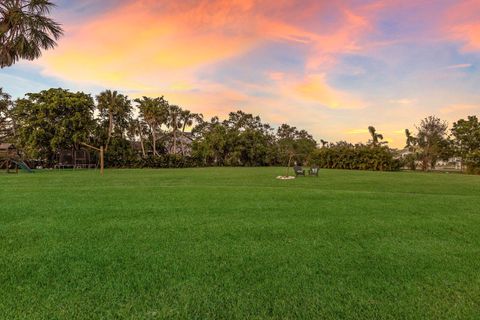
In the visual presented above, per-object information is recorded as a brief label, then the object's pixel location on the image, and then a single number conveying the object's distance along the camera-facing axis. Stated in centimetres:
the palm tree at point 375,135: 4278
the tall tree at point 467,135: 3269
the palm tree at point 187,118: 4025
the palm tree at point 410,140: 4203
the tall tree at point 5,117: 3419
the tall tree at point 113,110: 3350
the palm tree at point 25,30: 708
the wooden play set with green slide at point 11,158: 2229
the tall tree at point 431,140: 3806
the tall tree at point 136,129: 3762
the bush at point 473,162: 2951
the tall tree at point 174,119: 3947
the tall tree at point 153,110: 3556
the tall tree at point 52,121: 2869
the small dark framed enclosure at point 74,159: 3050
